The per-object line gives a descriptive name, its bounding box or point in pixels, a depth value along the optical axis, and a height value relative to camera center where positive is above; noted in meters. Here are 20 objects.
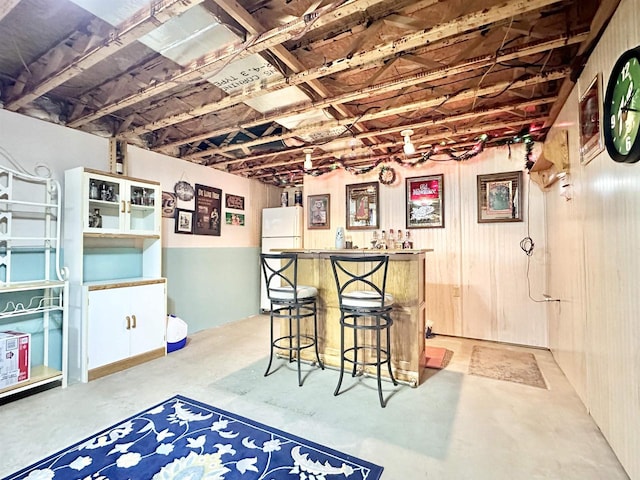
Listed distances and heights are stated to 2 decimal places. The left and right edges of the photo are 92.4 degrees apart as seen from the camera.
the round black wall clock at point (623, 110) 1.44 +0.69
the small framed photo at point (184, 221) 4.34 +0.36
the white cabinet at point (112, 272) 2.90 -0.28
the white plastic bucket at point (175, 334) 3.63 -1.06
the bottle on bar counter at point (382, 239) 4.45 +0.09
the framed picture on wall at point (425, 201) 4.38 +0.63
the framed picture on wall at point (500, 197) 3.93 +0.61
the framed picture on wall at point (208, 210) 4.63 +0.56
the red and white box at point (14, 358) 2.43 -0.90
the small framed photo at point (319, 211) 5.18 +0.58
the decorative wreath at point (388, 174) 4.67 +1.08
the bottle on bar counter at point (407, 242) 4.42 +0.04
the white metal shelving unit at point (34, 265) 2.70 -0.17
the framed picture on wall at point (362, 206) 4.80 +0.62
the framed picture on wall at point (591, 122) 1.95 +0.84
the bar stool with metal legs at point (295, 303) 2.85 -0.55
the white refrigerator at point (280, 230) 5.39 +0.29
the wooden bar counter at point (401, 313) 2.77 -0.66
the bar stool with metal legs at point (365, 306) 2.46 -0.51
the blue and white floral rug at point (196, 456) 1.65 -1.22
